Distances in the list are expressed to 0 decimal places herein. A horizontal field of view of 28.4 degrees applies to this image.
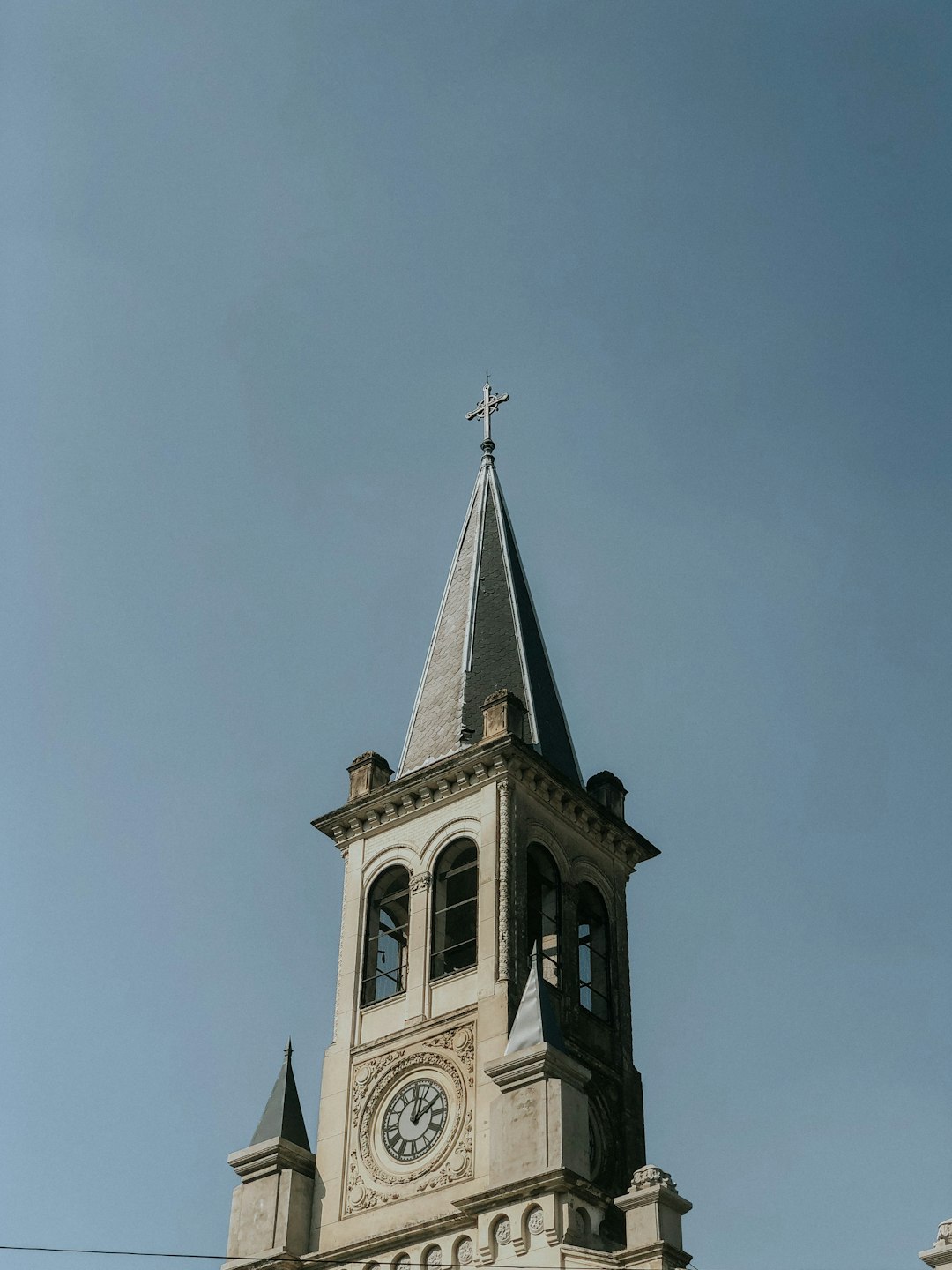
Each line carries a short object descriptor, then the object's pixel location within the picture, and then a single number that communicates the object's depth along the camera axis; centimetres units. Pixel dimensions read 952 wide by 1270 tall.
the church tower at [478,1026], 3747
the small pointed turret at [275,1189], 4047
